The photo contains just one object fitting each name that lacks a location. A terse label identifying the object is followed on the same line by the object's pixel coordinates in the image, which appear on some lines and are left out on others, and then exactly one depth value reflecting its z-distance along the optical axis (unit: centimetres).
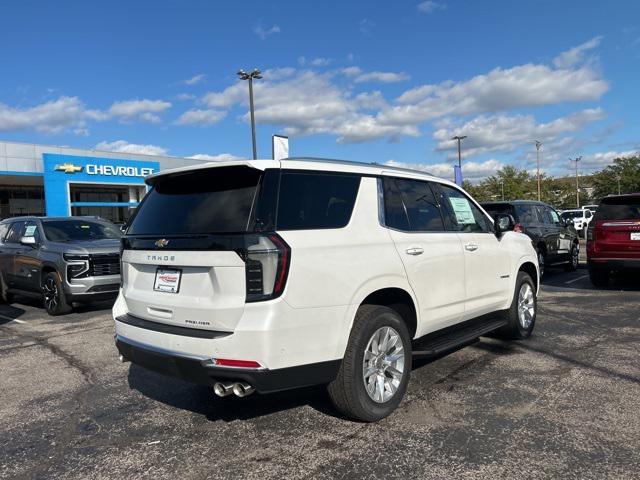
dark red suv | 925
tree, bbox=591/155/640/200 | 7119
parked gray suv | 854
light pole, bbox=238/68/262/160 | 2169
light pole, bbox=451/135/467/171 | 5179
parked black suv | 1141
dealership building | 3444
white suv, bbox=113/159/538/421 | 317
